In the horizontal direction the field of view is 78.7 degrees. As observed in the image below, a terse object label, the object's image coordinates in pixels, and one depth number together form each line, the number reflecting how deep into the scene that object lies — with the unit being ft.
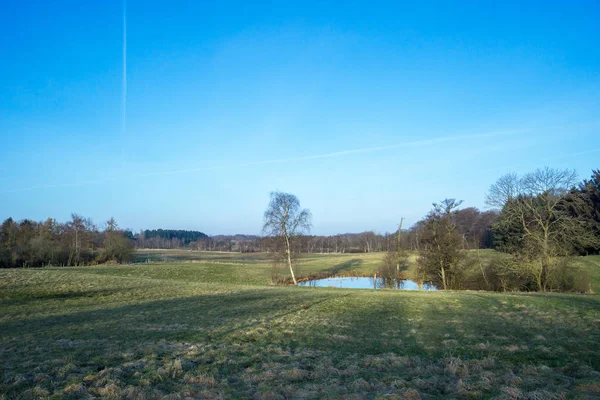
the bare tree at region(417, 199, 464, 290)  113.38
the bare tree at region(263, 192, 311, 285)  128.06
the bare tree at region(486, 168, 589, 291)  101.33
